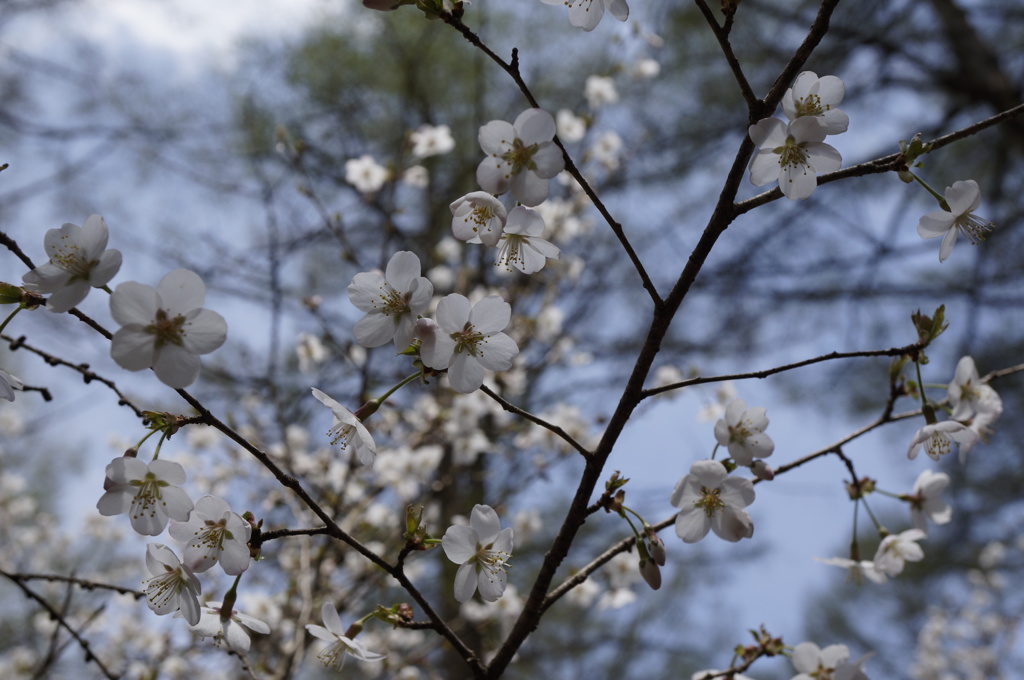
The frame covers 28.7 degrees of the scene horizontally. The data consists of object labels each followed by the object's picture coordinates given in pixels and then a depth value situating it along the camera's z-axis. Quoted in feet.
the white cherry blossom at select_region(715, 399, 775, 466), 2.04
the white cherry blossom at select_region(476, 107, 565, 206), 1.93
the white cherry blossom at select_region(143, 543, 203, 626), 1.91
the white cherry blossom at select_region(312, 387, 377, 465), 1.91
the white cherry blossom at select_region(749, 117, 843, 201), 1.91
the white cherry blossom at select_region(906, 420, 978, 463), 2.05
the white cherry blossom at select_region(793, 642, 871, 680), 2.11
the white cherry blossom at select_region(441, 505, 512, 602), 1.97
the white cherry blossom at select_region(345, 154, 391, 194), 5.86
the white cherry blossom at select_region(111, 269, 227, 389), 1.81
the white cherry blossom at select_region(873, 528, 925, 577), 2.20
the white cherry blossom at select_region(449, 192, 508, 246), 1.93
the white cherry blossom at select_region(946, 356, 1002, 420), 2.14
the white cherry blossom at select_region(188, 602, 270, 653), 1.97
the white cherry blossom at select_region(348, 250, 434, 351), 1.93
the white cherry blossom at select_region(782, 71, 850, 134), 1.94
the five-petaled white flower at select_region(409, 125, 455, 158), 5.69
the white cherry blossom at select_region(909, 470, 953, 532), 2.26
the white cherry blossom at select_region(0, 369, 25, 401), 1.83
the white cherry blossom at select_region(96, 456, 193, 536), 1.87
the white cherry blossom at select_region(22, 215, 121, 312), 1.80
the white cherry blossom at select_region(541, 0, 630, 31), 1.92
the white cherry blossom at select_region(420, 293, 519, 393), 1.92
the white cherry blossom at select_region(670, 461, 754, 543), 1.99
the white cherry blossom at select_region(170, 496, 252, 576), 1.89
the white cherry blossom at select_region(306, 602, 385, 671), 1.97
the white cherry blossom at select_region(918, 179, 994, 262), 1.99
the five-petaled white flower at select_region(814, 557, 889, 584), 2.22
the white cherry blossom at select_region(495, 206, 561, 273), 1.94
